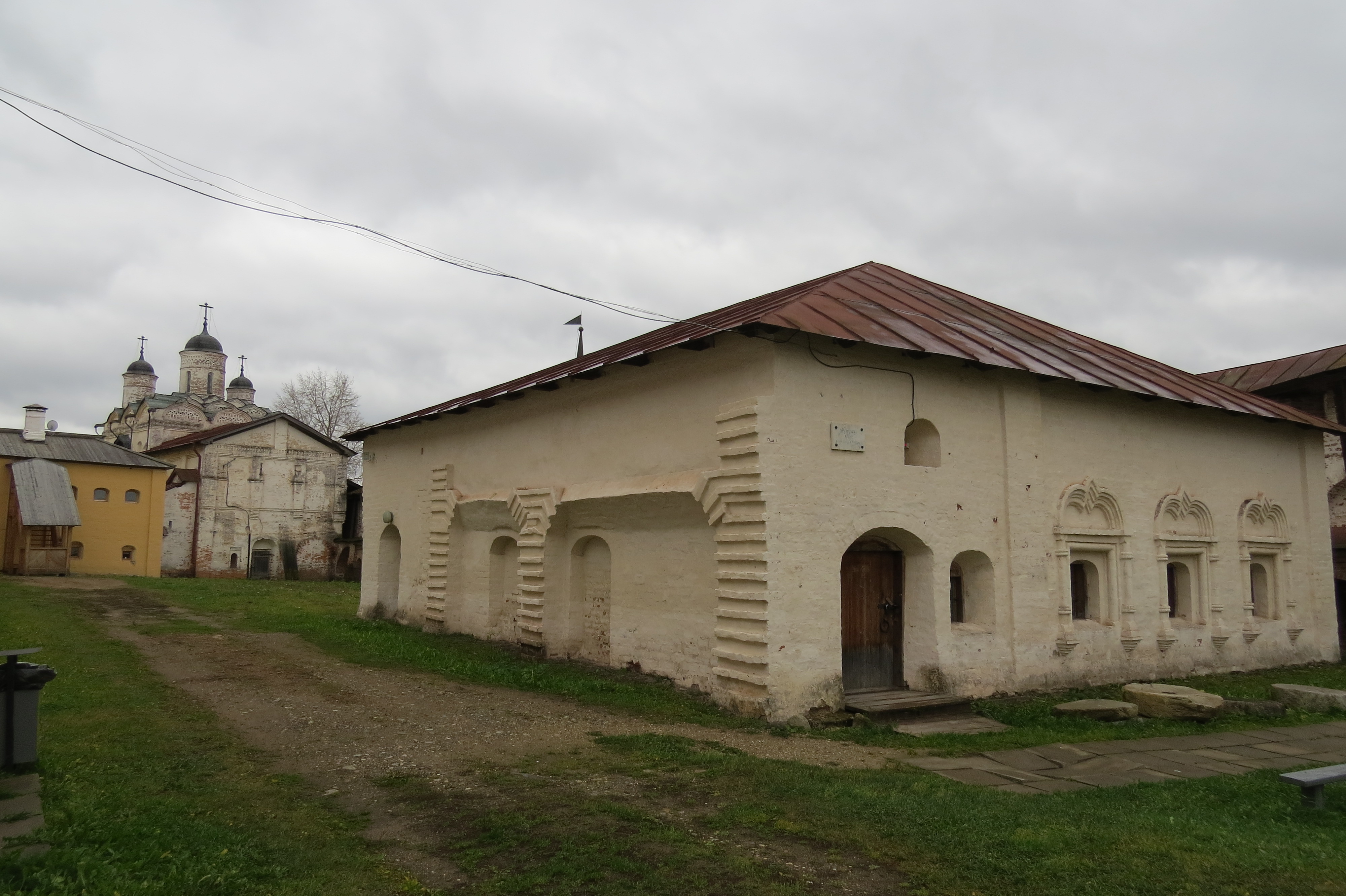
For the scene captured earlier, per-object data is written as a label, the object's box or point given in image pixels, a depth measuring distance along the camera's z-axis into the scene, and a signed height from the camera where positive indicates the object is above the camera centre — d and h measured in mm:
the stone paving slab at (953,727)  9297 -2031
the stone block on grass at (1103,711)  9820 -1932
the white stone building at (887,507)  9586 +378
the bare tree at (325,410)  44625 +6323
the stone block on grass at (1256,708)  10133 -1968
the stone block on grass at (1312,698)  10516 -1939
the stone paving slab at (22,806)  5137 -1599
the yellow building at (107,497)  29781 +1294
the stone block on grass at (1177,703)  9852 -1868
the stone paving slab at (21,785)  5613 -1610
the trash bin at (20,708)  6078 -1191
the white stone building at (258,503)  33250 +1248
